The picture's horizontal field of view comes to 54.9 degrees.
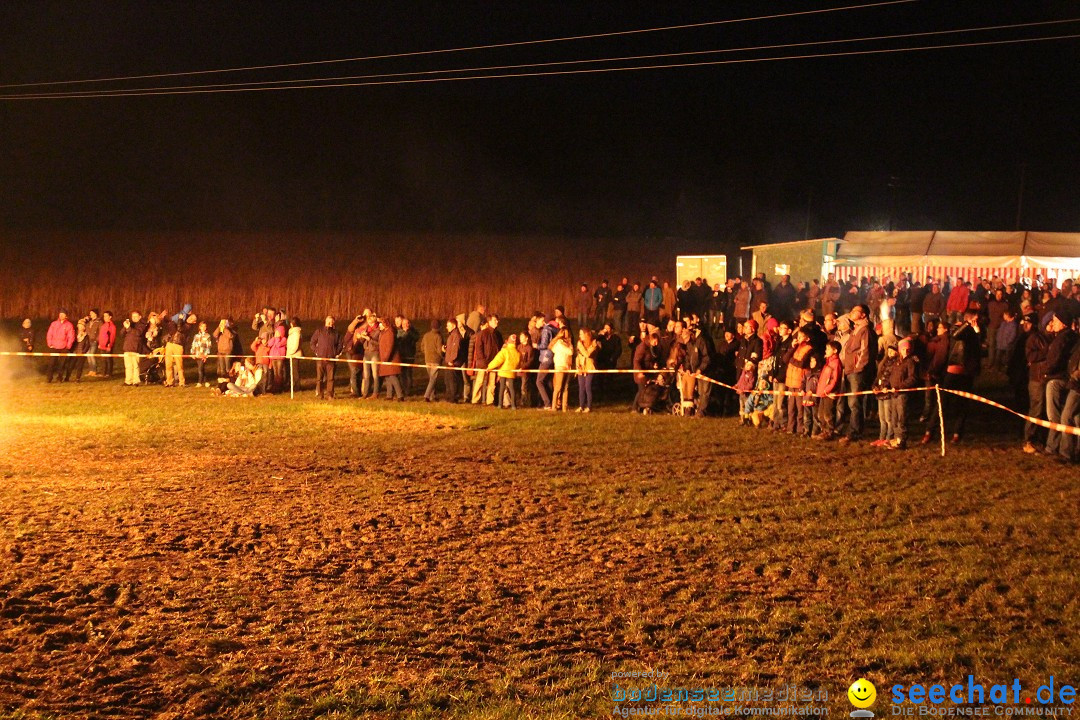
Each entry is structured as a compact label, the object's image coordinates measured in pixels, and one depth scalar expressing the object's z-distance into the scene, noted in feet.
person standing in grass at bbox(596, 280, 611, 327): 107.34
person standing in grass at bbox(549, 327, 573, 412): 63.87
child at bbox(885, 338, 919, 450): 49.42
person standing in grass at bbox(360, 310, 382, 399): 69.82
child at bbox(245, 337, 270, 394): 72.54
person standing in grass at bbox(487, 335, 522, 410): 65.10
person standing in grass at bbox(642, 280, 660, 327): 100.94
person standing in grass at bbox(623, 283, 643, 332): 103.86
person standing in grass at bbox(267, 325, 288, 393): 72.91
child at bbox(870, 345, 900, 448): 50.39
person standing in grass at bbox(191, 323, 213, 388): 77.36
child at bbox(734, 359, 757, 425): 58.13
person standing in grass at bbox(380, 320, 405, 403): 68.85
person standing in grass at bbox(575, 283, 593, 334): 106.83
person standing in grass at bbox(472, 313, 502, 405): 67.00
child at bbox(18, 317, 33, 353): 86.31
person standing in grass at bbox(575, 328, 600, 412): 63.52
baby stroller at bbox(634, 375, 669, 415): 62.28
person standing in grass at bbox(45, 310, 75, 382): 81.15
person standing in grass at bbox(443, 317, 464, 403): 68.54
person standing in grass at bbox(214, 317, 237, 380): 75.46
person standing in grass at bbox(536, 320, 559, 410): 64.95
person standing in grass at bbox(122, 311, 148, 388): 77.97
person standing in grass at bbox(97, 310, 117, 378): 82.33
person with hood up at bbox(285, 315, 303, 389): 71.72
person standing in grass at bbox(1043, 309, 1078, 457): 45.75
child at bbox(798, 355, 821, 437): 53.67
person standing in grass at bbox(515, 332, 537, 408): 65.41
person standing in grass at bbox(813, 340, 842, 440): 52.24
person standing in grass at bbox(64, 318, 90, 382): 81.66
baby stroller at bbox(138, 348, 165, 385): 79.05
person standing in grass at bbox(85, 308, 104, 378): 82.38
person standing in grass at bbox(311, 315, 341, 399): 70.64
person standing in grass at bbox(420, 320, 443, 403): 69.01
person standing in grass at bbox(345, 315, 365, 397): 71.36
